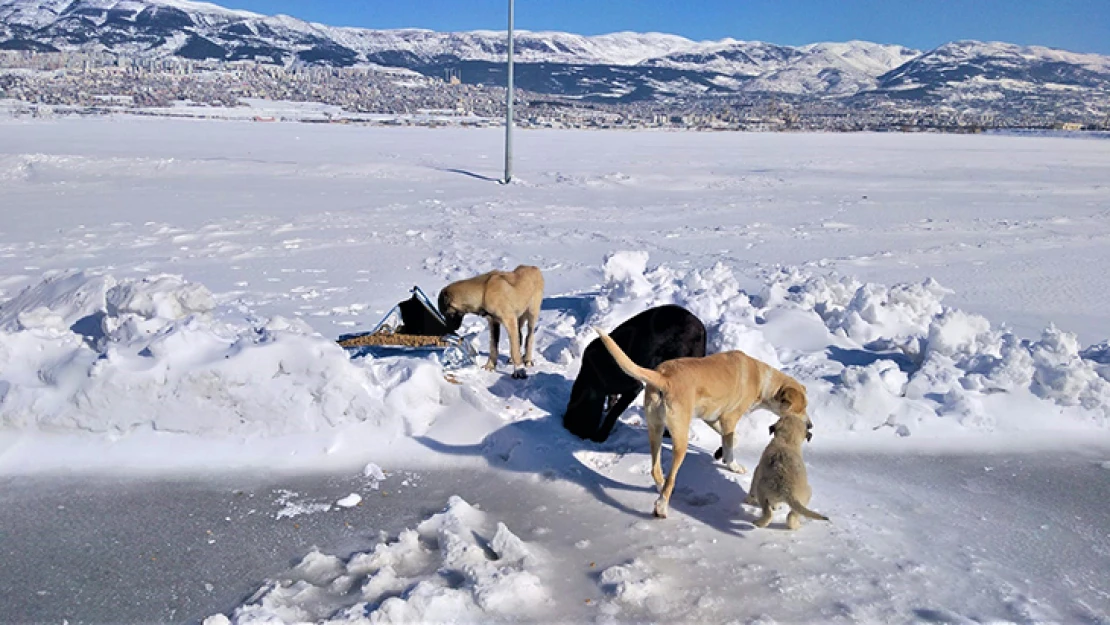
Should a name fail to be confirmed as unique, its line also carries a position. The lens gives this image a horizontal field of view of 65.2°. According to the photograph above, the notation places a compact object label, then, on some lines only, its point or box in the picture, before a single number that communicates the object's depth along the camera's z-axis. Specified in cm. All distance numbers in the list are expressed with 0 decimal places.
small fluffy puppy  433
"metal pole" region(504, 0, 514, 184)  2225
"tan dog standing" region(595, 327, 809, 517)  446
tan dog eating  647
